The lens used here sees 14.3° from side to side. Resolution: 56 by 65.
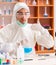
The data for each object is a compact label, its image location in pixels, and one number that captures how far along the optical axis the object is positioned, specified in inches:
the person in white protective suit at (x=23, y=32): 96.8
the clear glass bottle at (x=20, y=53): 82.4
